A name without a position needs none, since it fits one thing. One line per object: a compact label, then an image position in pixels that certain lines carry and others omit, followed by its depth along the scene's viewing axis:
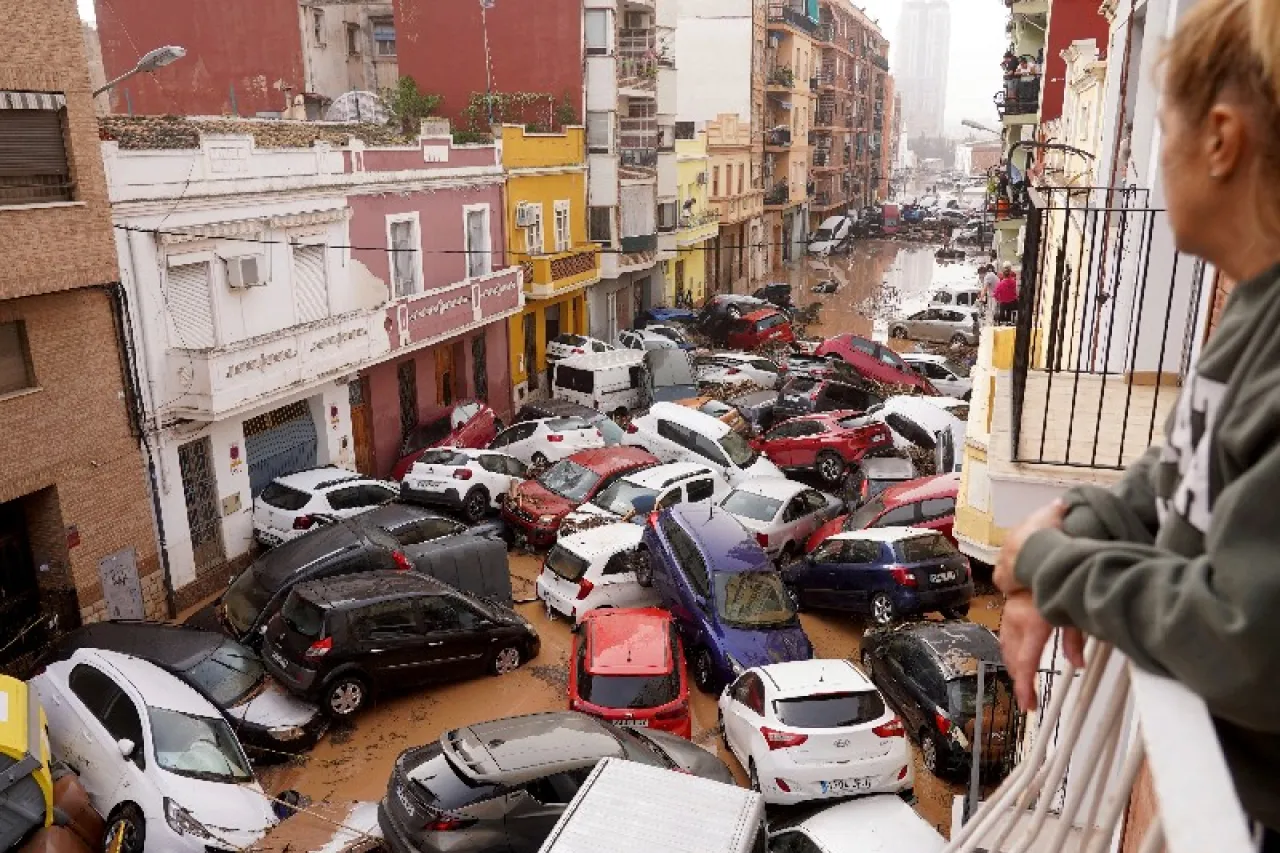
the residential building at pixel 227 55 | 27.88
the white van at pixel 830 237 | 60.75
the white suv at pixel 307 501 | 16.33
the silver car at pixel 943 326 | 34.97
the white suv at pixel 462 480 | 17.88
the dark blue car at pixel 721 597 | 12.10
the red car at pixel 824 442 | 20.41
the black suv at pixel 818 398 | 23.55
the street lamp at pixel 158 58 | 12.91
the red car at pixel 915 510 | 15.30
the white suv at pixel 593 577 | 13.99
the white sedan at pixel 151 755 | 8.63
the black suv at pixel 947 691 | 10.02
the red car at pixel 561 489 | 16.98
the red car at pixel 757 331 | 33.38
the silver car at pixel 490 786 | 7.66
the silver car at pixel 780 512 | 16.22
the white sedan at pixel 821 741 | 9.57
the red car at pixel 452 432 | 20.88
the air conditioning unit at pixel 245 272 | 16.62
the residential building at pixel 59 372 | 12.30
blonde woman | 1.24
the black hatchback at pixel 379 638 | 11.25
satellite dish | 26.81
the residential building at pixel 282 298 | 15.08
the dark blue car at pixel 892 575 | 13.60
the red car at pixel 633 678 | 10.63
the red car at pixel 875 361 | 26.48
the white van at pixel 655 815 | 5.82
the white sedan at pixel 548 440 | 20.44
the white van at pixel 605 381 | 24.91
